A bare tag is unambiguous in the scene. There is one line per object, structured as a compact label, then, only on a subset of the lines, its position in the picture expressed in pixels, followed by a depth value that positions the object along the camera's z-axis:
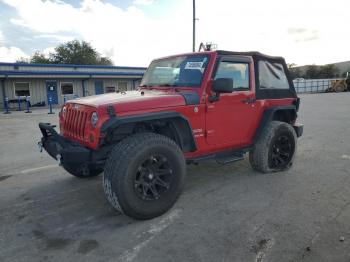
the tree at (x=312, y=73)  67.88
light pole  22.38
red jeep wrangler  3.44
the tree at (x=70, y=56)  50.91
